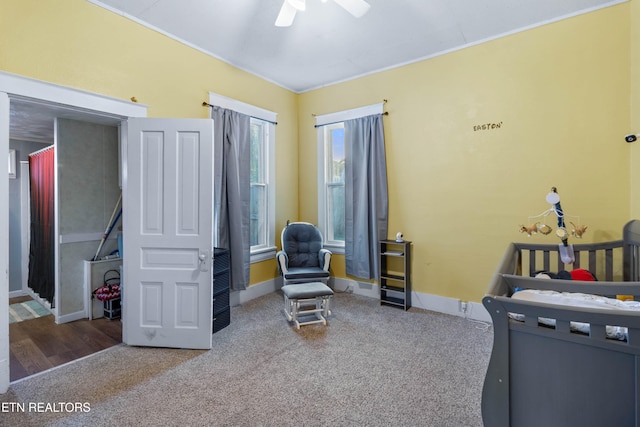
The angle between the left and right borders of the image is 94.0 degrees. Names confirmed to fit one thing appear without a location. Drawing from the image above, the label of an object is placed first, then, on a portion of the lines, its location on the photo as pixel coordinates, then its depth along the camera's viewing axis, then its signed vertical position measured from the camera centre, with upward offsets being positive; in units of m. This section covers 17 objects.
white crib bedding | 1.09 -0.45
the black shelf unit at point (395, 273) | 3.62 -0.81
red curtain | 3.75 -0.16
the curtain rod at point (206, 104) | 3.38 +1.22
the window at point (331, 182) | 4.40 +0.41
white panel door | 2.66 -0.19
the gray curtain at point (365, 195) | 3.87 +0.20
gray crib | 1.03 -0.60
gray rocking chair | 3.18 -0.75
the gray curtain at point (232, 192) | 3.49 +0.22
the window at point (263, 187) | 4.23 +0.34
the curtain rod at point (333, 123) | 3.85 +1.26
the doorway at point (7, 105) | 2.07 +0.83
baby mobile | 2.46 -0.17
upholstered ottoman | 3.12 -0.98
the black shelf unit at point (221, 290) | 3.00 -0.81
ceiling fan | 2.17 +1.52
